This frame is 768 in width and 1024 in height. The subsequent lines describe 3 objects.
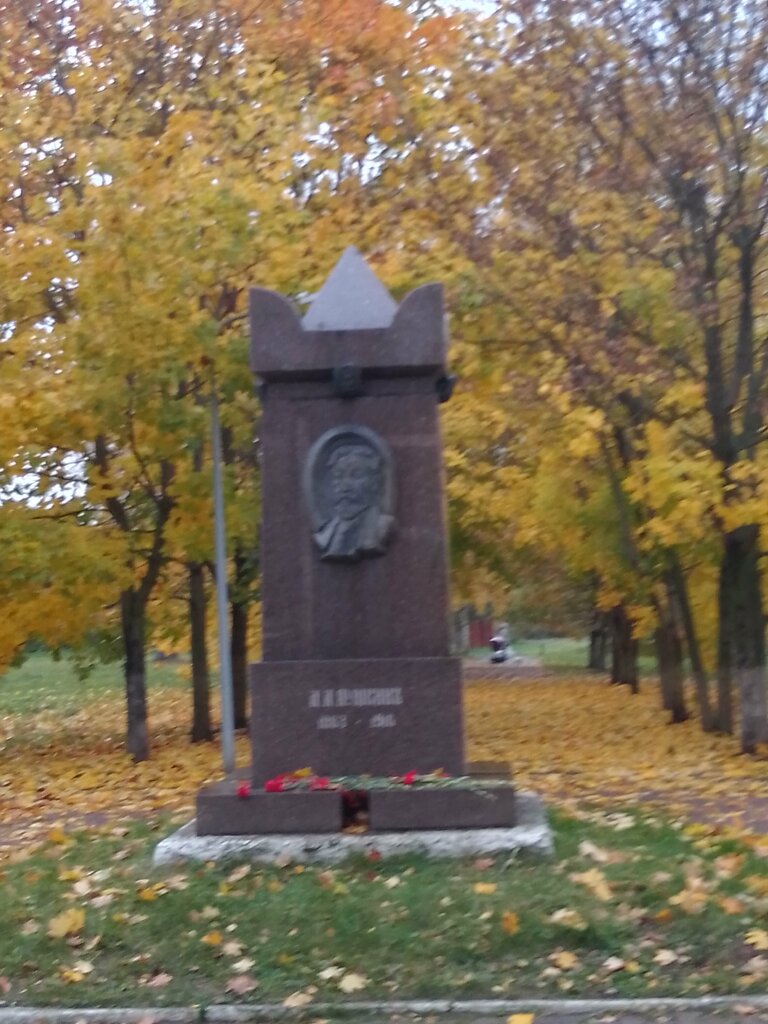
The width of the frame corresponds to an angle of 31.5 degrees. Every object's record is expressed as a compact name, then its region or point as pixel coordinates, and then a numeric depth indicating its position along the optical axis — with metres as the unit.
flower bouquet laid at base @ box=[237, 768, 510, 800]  8.24
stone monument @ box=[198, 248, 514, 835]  8.73
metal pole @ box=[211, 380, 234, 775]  12.52
